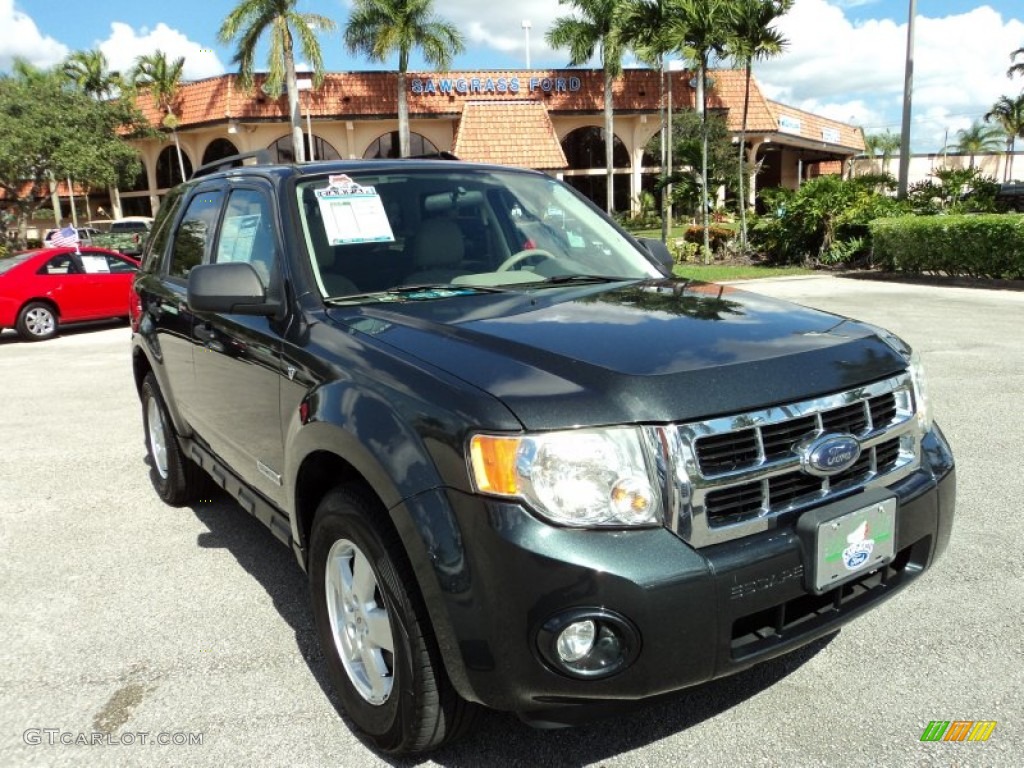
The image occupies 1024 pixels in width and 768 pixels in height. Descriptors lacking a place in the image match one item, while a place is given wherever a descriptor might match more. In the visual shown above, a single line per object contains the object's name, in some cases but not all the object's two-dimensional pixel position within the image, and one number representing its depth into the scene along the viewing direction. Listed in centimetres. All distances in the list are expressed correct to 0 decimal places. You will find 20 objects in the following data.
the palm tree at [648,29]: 1995
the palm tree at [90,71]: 4397
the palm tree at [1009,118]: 6406
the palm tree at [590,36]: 3319
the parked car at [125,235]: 2619
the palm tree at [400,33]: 3102
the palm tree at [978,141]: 7738
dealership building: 3512
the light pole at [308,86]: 3494
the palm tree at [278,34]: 3047
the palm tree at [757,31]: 1889
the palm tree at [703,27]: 1891
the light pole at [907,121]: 2009
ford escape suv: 201
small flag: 1889
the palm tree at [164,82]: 3828
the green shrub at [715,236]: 2227
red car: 1287
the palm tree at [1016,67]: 5610
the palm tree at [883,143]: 8300
